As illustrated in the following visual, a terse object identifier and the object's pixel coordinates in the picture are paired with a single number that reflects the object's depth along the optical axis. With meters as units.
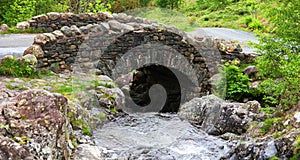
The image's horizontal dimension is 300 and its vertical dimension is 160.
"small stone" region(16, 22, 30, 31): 18.11
